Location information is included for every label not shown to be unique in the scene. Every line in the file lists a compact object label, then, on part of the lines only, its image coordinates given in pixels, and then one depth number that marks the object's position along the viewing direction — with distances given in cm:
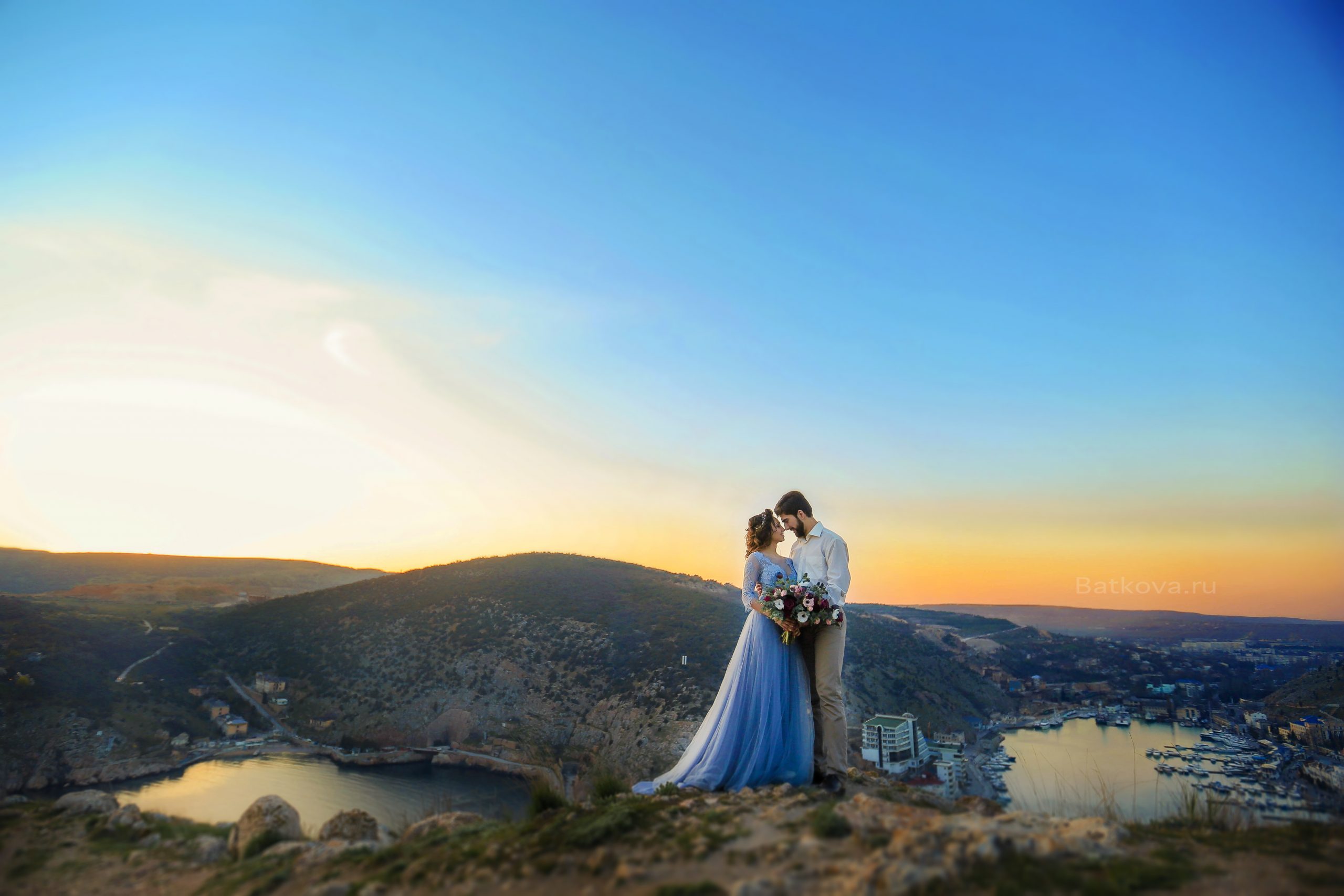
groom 639
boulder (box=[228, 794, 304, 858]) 616
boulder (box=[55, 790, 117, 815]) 836
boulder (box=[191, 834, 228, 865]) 620
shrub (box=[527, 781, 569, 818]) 580
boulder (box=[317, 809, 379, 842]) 624
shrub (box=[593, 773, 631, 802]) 624
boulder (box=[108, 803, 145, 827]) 763
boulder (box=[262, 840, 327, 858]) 545
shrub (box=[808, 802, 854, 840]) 418
